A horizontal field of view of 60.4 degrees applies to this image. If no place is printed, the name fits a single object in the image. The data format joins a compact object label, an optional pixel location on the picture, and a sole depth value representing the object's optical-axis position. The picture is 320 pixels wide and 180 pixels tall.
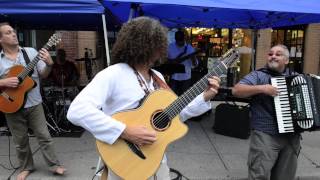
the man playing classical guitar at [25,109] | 2.95
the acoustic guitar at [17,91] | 2.94
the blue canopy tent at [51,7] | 3.13
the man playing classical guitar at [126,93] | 1.57
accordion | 2.51
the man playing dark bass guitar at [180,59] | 5.09
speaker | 4.45
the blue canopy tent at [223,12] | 3.10
